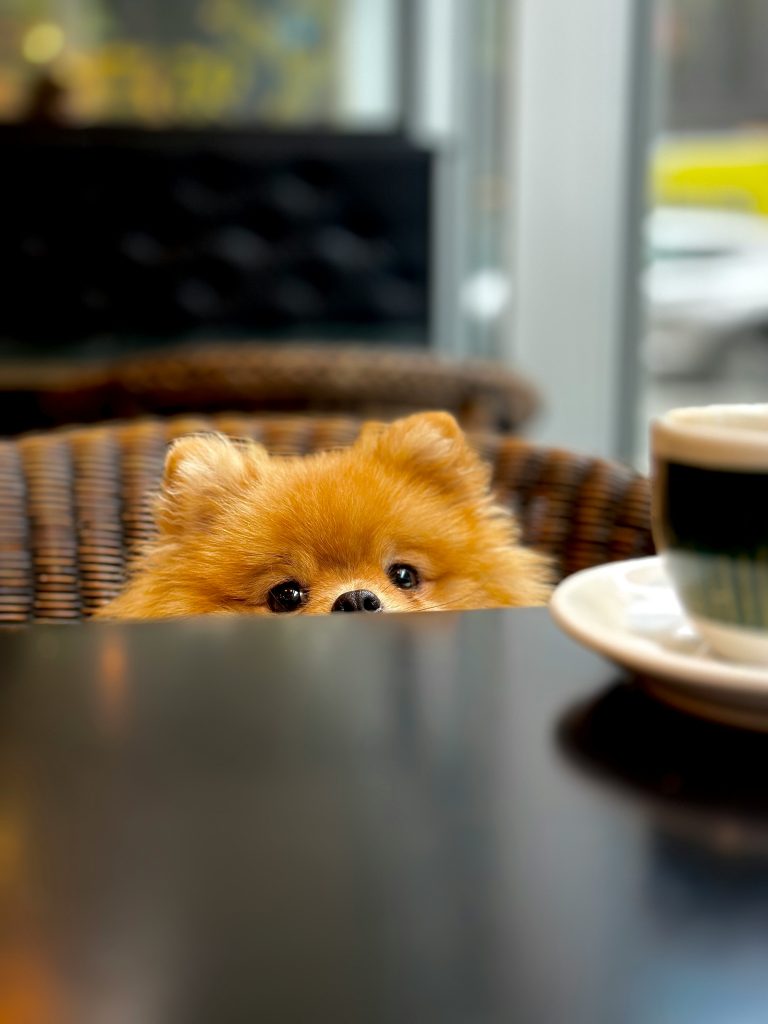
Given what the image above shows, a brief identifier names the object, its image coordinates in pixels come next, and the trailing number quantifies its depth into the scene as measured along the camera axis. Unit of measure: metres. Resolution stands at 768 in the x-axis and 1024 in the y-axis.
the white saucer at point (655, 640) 0.55
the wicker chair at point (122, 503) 1.21
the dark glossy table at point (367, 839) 0.38
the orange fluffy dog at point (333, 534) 1.03
